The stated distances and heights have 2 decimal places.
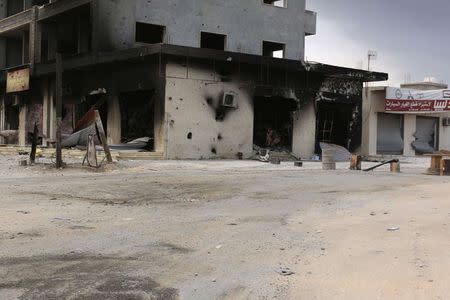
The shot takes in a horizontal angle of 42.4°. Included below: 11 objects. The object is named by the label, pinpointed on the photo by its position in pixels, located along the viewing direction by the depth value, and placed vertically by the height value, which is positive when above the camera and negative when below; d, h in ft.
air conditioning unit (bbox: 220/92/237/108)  83.10 +4.73
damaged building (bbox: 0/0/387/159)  80.59 +8.29
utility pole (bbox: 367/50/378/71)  135.64 +18.87
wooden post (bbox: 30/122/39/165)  60.19 -2.28
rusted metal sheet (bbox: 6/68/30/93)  108.06 +9.04
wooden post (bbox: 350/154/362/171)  68.95 -3.17
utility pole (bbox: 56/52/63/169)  55.88 +2.14
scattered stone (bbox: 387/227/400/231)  26.91 -4.26
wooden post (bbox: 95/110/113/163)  59.26 -0.74
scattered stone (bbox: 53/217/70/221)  30.04 -4.68
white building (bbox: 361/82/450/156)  108.68 +3.55
